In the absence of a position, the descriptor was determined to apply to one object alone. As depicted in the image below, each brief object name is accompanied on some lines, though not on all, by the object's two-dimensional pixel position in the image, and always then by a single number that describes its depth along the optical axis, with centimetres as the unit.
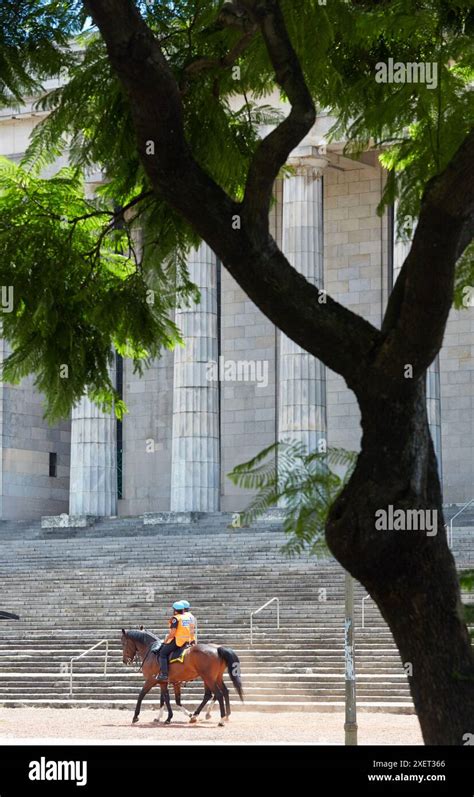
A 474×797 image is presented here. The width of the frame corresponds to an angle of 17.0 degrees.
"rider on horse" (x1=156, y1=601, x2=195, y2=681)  2873
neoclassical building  5569
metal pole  2261
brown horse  2833
